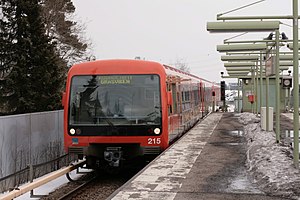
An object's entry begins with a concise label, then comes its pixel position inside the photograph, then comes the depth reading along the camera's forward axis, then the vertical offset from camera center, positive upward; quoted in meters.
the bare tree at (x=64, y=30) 31.45 +4.56
